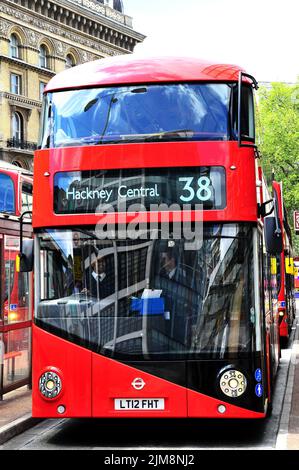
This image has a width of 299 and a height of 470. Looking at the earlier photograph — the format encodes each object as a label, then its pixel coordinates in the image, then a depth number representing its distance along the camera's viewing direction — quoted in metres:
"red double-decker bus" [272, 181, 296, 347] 21.61
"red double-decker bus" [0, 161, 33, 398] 12.49
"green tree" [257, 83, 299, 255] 54.97
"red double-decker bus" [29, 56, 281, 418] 9.23
